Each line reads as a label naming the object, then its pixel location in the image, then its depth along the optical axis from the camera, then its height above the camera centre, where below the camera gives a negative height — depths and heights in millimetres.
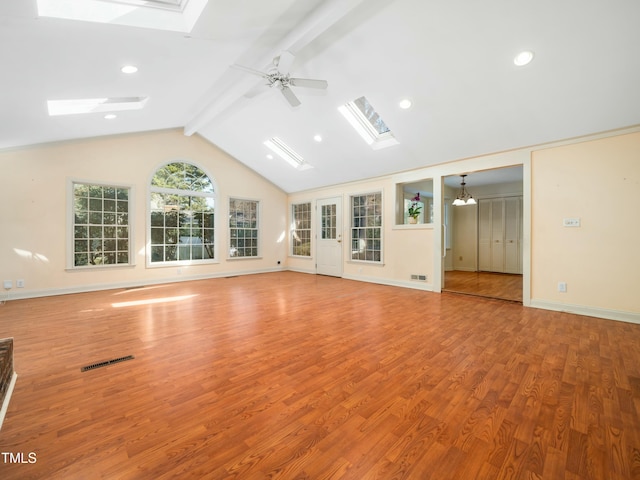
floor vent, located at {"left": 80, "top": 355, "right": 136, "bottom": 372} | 2264 -1076
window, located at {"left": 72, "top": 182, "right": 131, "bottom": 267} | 5234 +246
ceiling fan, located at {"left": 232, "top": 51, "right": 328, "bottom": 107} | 3094 +1922
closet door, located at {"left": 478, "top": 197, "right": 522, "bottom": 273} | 7578 +32
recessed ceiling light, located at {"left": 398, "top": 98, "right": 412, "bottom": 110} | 3998 +1969
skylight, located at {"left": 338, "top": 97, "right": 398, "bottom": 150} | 4746 +2094
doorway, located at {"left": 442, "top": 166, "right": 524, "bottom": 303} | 7283 +187
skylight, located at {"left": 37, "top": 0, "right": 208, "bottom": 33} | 2076 +1927
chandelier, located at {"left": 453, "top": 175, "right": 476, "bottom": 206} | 6973 +903
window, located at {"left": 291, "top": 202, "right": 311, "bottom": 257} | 8070 +228
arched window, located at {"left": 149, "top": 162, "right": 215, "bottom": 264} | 6129 +525
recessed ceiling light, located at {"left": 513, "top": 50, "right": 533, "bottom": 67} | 2974 +1970
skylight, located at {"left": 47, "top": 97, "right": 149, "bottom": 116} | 3727 +1928
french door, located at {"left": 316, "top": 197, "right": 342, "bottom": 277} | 7082 -9
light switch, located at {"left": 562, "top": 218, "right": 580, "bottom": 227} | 3820 +194
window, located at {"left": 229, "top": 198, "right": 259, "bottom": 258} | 7387 +249
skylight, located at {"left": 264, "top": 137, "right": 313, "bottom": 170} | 6508 +2089
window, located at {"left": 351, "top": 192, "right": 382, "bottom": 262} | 6320 +225
